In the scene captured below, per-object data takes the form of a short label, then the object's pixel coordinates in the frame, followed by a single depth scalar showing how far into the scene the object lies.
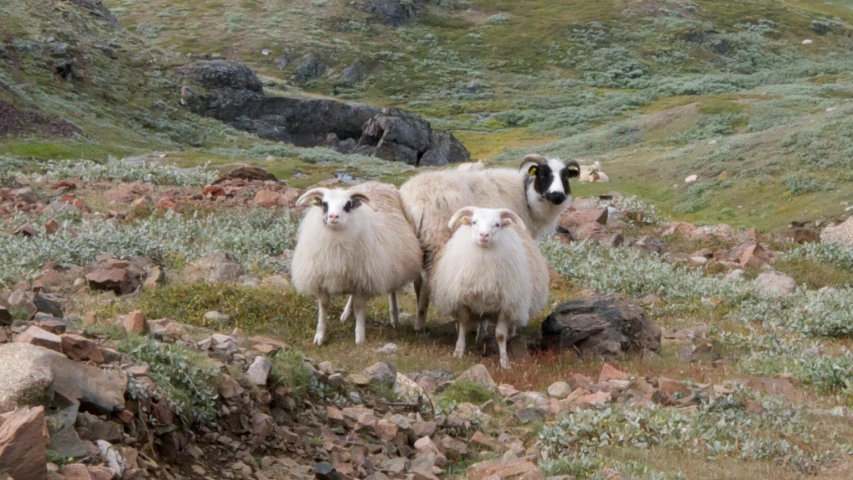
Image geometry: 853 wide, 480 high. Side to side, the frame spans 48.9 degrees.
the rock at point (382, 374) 9.46
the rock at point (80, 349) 6.83
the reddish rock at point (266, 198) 22.38
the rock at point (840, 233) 22.65
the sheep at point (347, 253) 12.48
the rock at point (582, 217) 23.25
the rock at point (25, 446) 5.11
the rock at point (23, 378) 5.79
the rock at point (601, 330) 12.57
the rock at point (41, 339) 6.70
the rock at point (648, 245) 20.72
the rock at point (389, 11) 112.06
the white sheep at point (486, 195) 13.76
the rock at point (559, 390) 10.30
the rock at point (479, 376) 10.23
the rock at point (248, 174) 26.58
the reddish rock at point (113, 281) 13.20
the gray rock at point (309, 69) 94.07
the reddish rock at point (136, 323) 9.17
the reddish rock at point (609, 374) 10.66
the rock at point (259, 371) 8.04
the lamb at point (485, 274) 12.24
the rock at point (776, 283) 17.20
